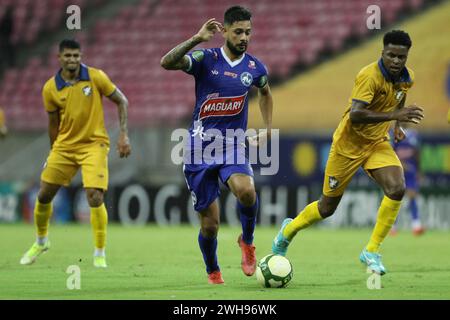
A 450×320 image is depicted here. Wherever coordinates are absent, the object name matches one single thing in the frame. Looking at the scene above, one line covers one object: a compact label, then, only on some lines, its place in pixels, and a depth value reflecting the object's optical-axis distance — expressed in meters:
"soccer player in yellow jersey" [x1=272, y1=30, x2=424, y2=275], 17.37
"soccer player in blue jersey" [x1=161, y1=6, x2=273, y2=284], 16.92
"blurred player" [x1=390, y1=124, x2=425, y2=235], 33.94
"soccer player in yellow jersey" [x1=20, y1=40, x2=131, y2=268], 21.56
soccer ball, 16.73
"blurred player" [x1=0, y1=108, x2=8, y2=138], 26.91
